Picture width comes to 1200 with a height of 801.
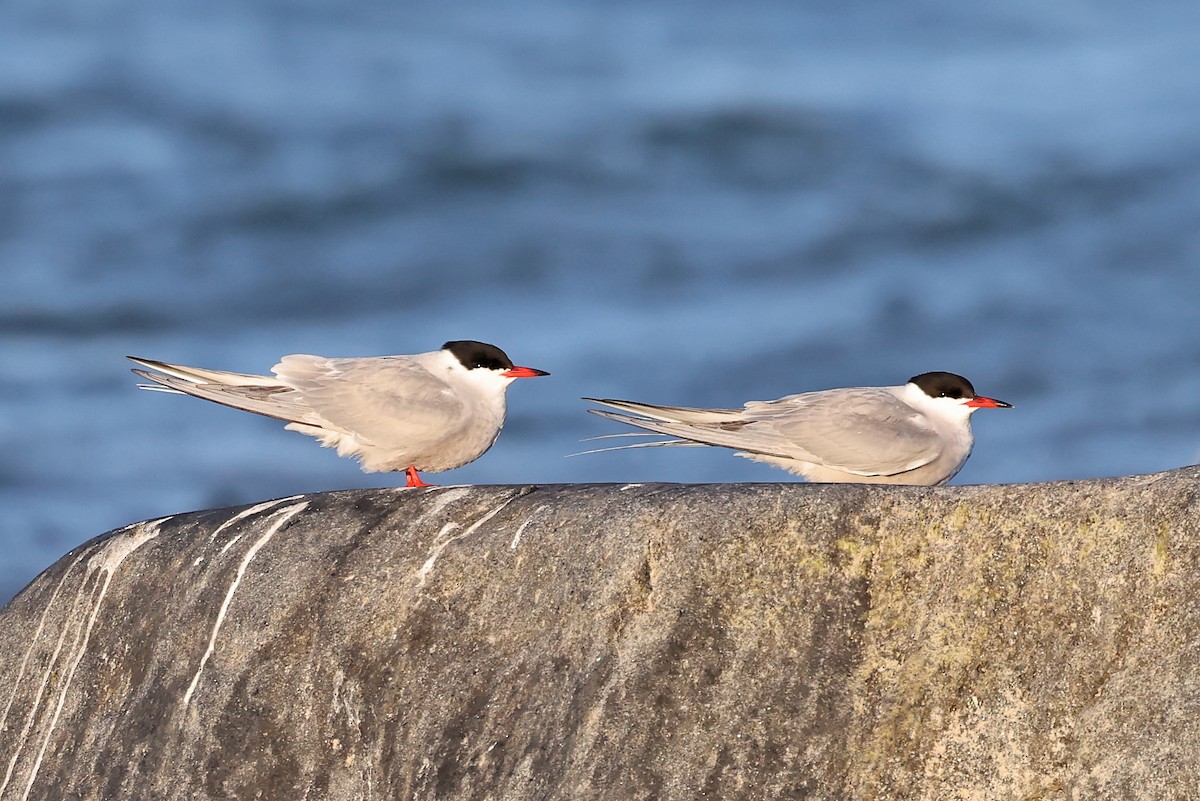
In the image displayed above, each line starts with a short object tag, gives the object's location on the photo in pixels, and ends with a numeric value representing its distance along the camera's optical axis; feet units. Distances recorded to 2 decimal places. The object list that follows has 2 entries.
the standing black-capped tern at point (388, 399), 52.54
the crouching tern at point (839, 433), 50.57
